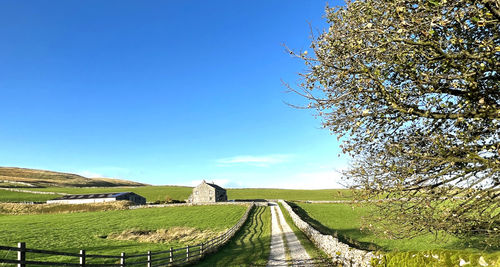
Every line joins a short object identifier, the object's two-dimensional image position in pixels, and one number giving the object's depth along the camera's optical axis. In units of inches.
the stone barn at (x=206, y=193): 3620.3
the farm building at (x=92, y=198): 3211.1
